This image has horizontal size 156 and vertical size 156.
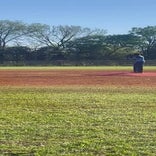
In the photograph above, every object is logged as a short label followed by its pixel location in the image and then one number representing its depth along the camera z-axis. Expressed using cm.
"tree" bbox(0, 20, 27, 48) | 10394
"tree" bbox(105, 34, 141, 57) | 9662
